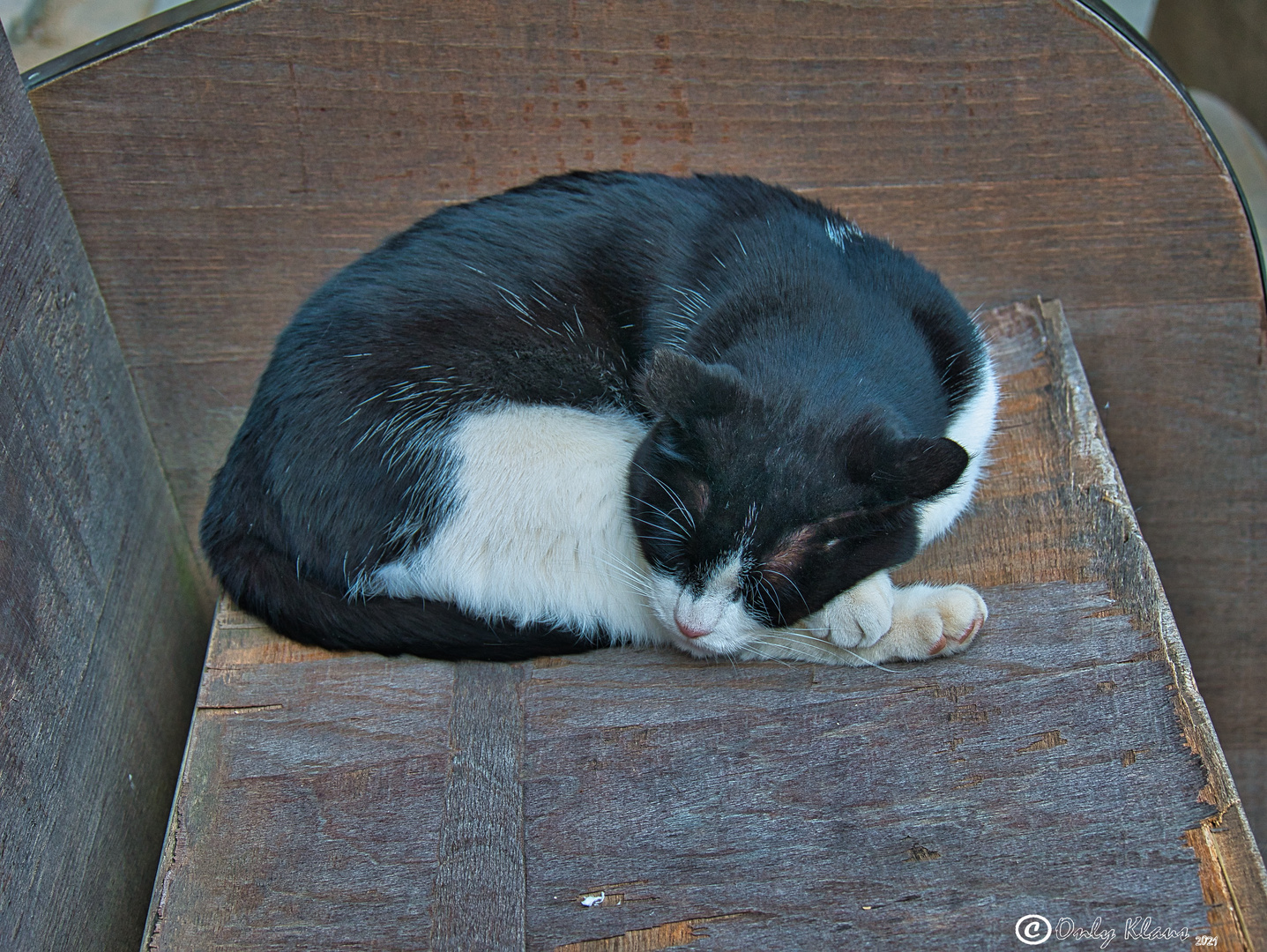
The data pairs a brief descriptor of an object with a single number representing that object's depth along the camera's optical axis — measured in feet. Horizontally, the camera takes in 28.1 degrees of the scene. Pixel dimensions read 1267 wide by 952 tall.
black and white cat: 3.53
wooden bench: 3.77
